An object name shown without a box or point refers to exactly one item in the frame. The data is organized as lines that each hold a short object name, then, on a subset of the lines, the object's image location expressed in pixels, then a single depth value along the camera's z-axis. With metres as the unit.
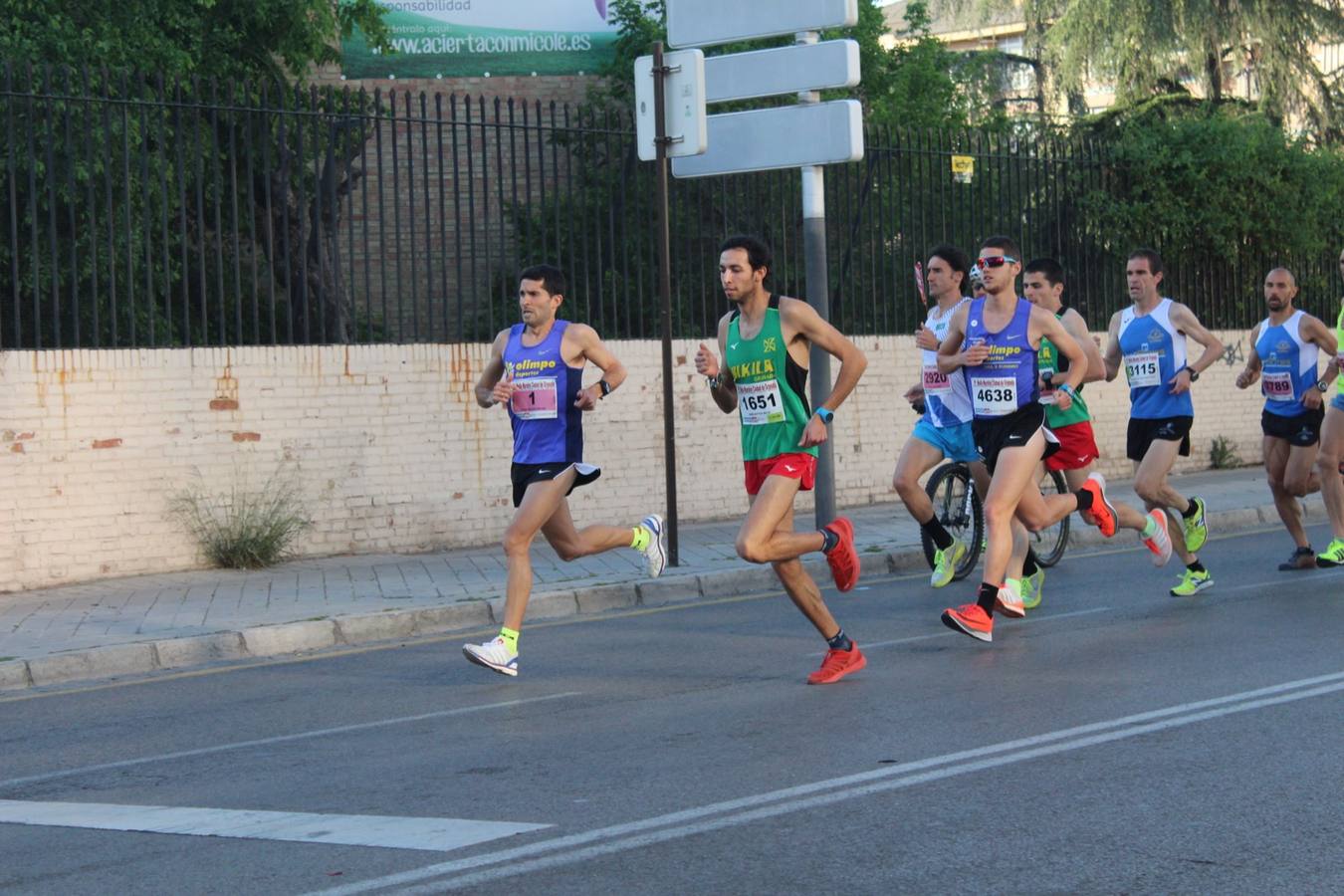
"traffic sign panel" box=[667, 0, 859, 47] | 13.84
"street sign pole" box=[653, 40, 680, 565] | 13.22
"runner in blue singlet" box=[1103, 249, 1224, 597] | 11.52
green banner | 27.84
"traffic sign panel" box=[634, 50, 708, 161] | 13.16
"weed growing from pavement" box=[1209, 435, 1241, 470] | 21.53
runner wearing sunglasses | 9.57
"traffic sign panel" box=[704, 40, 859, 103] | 13.69
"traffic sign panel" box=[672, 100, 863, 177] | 13.77
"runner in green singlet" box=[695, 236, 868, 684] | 8.59
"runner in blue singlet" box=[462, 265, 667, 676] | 9.27
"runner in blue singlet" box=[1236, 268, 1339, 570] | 12.48
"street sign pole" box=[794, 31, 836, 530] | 14.19
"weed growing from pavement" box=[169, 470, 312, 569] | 13.47
